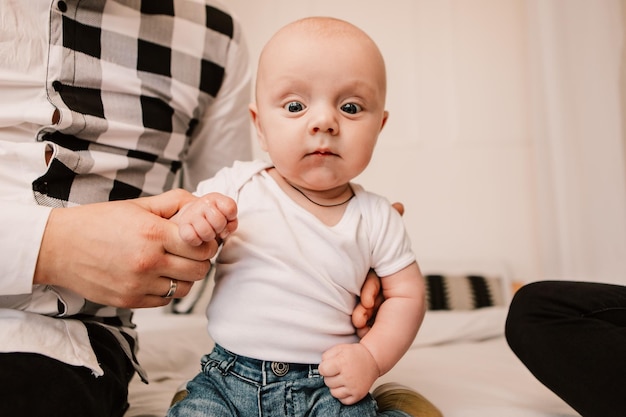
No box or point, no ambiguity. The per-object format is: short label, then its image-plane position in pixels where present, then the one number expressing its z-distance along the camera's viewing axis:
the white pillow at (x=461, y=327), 1.79
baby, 0.83
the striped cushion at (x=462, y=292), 2.30
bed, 1.09
